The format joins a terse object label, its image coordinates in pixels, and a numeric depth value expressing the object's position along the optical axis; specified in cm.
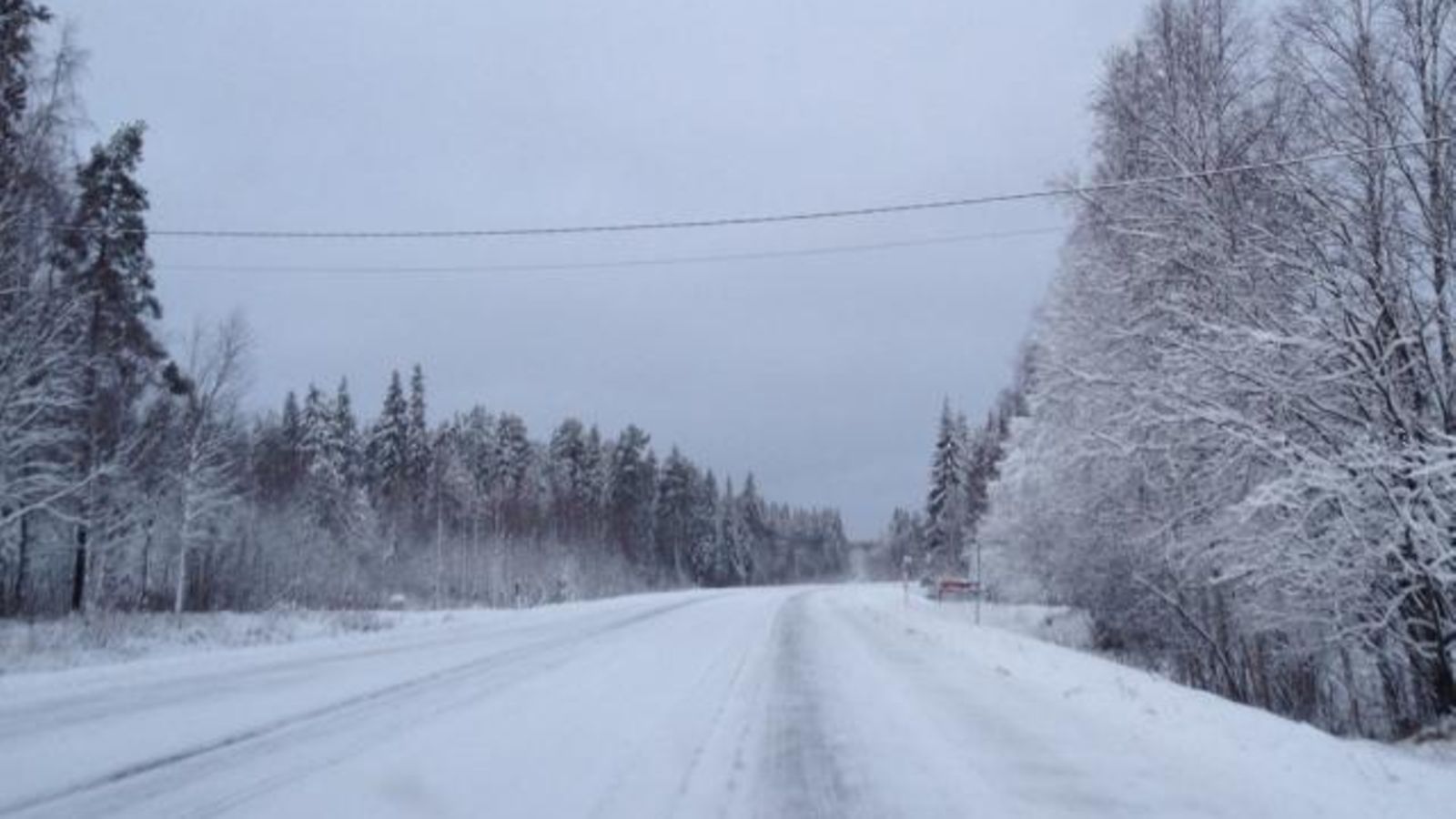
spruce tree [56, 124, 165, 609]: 3219
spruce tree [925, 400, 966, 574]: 8731
